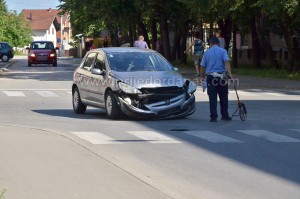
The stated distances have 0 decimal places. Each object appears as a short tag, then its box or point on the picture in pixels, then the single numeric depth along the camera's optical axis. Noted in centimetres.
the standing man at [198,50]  3272
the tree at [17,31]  12838
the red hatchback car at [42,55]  5791
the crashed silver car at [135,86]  1741
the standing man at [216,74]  1742
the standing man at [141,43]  3315
